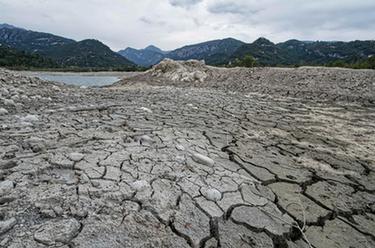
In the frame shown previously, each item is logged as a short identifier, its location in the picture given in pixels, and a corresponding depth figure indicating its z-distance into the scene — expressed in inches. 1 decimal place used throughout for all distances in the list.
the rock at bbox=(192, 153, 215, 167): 94.6
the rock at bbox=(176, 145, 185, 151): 105.5
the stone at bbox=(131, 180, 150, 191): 71.1
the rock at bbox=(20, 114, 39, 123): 121.7
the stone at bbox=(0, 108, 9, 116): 130.4
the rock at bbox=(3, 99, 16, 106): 151.2
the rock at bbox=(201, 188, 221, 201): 73.3
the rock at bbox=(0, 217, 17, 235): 49.7
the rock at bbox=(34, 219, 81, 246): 49.3
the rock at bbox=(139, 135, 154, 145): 108.4
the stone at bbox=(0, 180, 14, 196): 60.6
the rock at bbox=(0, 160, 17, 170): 72.9
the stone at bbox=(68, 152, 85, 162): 82.4
